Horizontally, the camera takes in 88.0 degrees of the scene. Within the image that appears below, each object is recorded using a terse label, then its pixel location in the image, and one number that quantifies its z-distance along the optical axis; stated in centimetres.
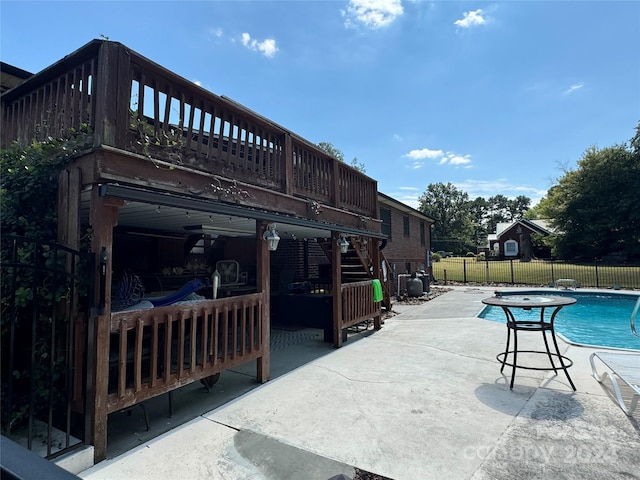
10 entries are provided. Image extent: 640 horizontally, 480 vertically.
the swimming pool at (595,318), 912
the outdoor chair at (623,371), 359
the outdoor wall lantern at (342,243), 690
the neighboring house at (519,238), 3494
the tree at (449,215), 5184
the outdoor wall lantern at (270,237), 482
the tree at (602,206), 2544
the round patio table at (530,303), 426
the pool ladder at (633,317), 390
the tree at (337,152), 3662
